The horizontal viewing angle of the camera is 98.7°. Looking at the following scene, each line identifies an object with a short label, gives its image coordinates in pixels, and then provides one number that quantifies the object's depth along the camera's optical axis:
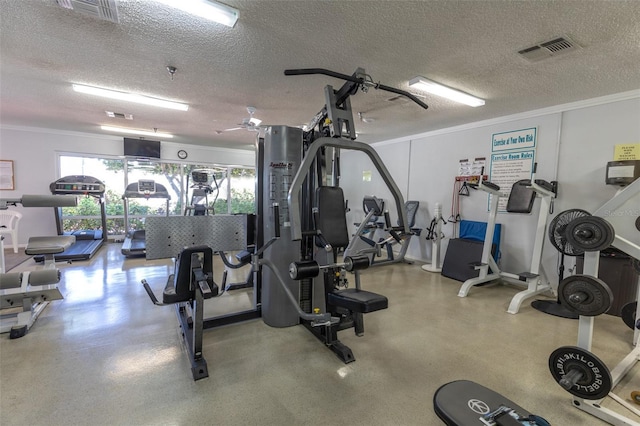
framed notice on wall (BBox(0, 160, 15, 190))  5.79
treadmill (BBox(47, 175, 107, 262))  5.36
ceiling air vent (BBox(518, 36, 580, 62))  2.24
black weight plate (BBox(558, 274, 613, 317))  1.67
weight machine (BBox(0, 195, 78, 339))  2.60
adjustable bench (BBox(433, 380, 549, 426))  1.30
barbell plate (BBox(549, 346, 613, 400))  1.64
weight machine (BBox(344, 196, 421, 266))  5.27
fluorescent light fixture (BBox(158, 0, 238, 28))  1.81
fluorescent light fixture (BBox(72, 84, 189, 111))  3.48
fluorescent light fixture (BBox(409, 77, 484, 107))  3.04
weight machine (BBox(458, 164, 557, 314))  3.49
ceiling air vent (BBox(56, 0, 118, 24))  1.85
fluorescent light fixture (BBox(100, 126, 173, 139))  5.92
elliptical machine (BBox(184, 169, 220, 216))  6.16
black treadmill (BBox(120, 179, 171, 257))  5.87
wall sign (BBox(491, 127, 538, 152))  4.08
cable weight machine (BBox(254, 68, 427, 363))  1.86
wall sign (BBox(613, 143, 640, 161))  3.23
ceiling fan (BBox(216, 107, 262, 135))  4.21
